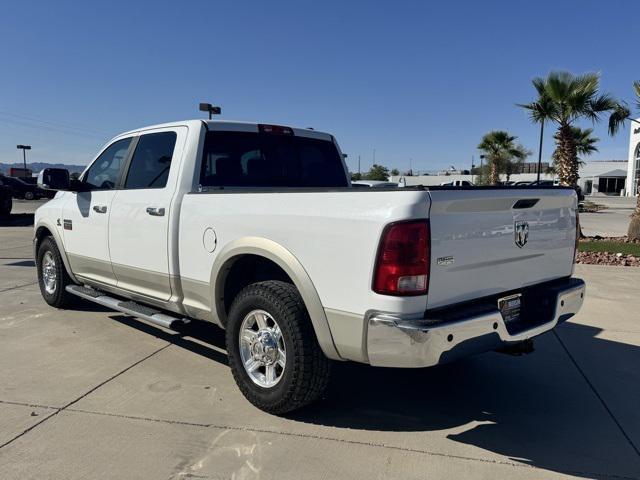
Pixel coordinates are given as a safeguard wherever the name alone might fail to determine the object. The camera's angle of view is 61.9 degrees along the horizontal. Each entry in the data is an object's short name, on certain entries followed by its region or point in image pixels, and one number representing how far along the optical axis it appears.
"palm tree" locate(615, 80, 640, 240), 12.91
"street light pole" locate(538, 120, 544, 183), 27.88
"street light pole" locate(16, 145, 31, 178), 50.85
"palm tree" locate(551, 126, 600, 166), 29.75
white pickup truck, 2.88
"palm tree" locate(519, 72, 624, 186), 14.39
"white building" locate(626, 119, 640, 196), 54.22
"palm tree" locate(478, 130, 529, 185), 36.40
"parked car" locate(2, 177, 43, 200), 33.84
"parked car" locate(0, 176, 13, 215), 19.56
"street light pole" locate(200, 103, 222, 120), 14.67
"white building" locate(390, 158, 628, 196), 68.58
